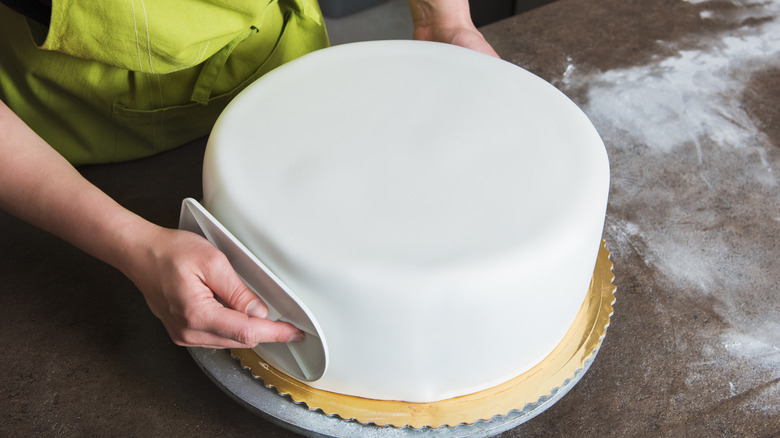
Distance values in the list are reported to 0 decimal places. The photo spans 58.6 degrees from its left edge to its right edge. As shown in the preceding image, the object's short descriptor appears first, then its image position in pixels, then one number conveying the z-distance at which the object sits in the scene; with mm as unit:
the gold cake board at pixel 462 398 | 741
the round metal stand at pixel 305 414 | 744
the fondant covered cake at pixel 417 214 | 659
